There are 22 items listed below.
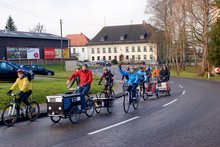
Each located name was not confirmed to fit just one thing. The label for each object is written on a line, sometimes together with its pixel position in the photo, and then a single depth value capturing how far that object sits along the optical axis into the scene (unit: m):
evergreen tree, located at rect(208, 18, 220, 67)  43.47
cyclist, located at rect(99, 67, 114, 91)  18.00
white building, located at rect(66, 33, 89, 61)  124.69
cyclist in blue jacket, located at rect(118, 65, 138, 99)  15.57
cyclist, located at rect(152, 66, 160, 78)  24.48
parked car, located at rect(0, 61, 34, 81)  25.22
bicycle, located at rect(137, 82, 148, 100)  20.64
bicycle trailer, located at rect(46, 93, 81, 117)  11.80
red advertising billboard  75.06
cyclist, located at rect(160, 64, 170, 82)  23.03
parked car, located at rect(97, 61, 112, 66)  92.32
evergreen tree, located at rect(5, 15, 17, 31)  115.68
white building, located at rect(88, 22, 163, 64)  113.19
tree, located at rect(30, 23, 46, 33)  113.83
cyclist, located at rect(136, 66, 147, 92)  20.42
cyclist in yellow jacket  12.61
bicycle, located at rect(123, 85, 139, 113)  14.81
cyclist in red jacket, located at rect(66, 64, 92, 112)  13.70
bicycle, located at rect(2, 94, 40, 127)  12.21
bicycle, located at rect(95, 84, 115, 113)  14.63
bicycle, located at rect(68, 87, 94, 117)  13.46
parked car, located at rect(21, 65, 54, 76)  46.72
